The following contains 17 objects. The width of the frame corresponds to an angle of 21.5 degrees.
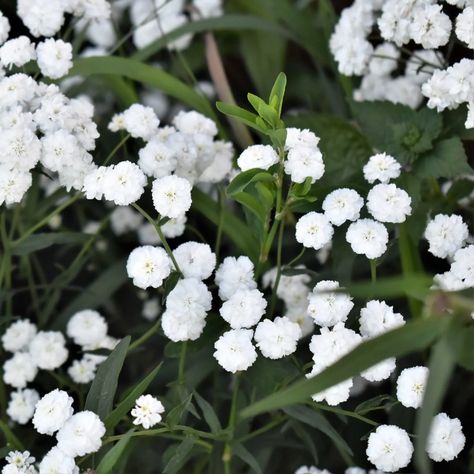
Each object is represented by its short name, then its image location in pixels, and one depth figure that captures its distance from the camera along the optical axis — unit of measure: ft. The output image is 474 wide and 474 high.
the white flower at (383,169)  1.44
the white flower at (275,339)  1.36
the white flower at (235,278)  1.41
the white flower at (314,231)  1.38
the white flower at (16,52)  1.46
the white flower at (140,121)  1.48
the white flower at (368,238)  1.38
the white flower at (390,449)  1.31
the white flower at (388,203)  1.40
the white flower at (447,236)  1.43
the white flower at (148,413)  1.32
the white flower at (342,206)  1.39
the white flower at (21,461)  1.33
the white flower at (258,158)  1.34
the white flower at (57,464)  1.29
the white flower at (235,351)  1.35
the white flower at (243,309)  1.36
